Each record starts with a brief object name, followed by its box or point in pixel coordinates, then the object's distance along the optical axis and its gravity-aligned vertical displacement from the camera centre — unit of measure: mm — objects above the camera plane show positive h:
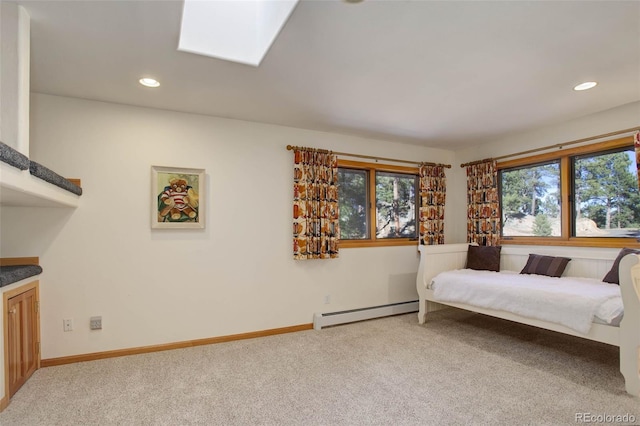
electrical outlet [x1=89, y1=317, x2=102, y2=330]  2895 -908
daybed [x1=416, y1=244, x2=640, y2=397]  2250 -661
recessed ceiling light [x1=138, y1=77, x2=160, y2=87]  2549 +1071
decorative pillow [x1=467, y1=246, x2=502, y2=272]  4090 -575
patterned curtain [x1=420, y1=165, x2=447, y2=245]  4520 +130
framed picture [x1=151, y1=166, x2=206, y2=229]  3131 +201
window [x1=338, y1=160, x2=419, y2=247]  4191 +137
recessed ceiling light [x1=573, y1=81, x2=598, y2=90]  2633 +1011
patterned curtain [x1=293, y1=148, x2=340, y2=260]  3703 +130
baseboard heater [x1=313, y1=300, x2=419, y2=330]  3742 -1197
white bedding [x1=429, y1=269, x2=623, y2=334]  2469 -728
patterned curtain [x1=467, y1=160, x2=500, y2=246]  4238 +100
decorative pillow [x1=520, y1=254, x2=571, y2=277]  3514 -589
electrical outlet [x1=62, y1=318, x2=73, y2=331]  2820 -889
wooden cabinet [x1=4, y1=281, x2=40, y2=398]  2160 -821
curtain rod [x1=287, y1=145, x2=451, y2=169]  3742 +734
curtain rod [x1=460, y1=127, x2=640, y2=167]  3145 +727
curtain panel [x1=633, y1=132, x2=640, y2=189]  2925 +575
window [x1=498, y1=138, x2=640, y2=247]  3236 +152
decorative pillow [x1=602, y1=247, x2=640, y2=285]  3029 -577
